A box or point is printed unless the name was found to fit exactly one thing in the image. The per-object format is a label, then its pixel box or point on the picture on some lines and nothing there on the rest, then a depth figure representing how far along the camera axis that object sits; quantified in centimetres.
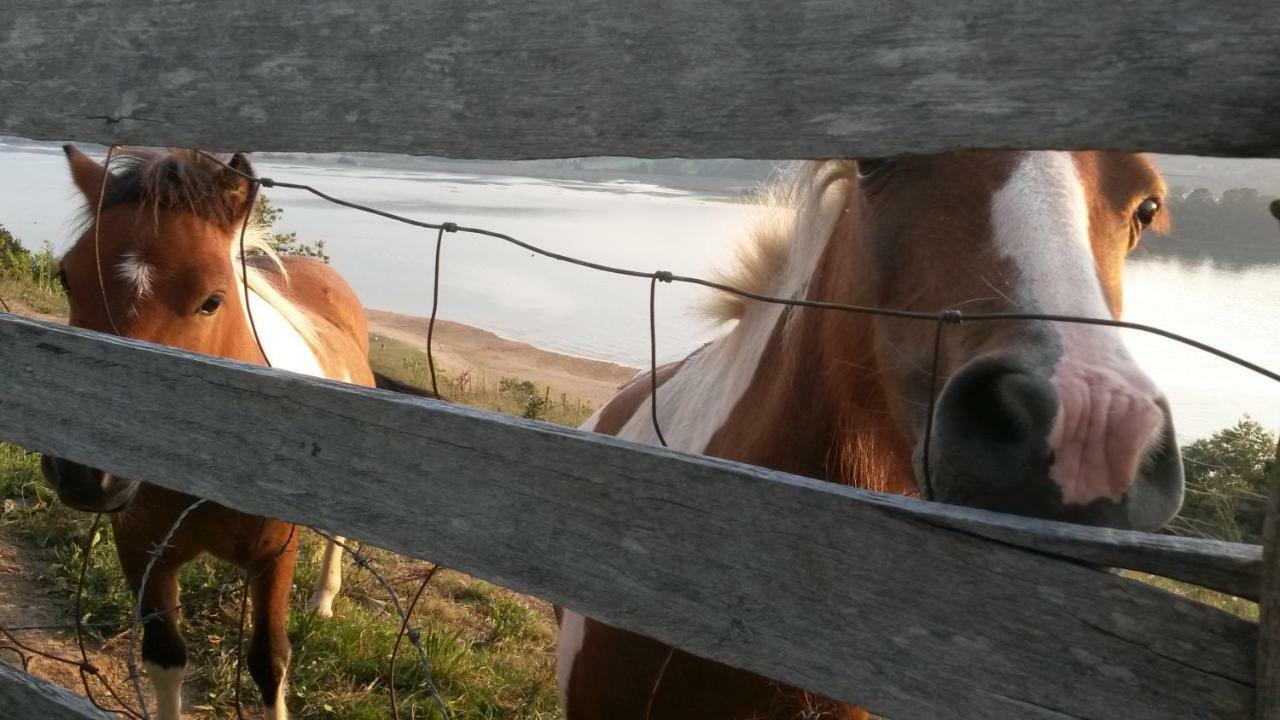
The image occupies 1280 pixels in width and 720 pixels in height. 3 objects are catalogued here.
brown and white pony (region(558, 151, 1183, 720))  98
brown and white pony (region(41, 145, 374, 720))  262
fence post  70
